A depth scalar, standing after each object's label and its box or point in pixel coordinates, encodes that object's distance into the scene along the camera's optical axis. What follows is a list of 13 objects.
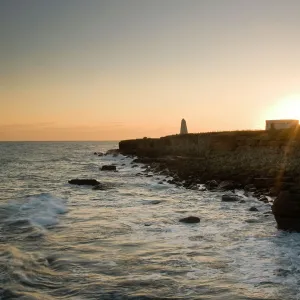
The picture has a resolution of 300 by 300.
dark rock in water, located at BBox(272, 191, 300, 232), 11.31
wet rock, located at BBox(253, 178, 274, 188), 19.98
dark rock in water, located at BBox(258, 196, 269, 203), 16.55
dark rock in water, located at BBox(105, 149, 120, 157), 76.74
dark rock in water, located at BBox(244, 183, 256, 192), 19.80
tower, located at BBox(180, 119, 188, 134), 60.03
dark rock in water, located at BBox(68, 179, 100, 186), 26.33
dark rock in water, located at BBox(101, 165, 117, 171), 40.46
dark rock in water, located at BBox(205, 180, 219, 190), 22.20
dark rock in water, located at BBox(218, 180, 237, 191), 21.45
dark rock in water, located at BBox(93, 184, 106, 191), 23.73
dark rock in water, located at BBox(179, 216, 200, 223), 12.93
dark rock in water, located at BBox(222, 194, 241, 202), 17.33
